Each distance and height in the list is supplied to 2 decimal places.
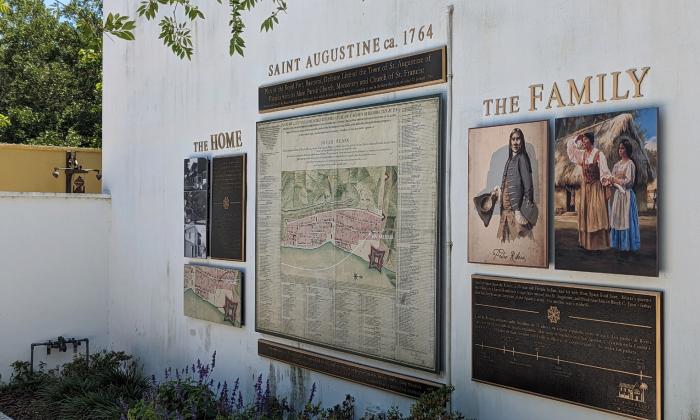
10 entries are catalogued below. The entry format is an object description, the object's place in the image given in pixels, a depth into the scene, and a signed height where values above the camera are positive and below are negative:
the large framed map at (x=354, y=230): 5.19 -0.15
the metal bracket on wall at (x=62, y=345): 8.78 -1.68
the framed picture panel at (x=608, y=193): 3.93 +0.11
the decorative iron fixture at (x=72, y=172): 10.34 +0.54
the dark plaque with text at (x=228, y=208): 6.95 +0.02
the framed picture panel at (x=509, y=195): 4.45 +0.11
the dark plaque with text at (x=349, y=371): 5.24 -1.28
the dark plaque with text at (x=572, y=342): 3.97 -0.79
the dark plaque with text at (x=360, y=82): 5.23 +1.05
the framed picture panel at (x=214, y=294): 7.00 -0.86
